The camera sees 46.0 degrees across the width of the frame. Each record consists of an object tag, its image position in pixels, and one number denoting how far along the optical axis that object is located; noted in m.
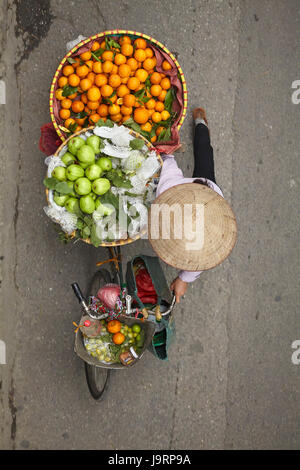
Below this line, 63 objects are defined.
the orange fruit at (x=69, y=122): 2.11
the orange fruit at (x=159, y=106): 2.19
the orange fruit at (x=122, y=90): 2.06
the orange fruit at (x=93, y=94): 2.02
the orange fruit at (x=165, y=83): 2.18
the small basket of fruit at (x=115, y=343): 2.13
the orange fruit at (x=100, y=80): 2.04
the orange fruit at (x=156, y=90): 2.15
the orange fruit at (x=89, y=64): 2.08
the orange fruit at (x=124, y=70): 2.03
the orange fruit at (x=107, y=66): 2.04
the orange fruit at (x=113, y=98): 2.07
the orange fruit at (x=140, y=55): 2.07
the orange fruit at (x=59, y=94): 2.09
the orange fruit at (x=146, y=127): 2.13
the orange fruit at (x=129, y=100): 2.04
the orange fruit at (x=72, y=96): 2.10
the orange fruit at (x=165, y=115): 2.21
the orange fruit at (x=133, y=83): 2.06
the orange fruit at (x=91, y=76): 2.08
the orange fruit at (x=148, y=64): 2.11
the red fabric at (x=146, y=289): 2.32
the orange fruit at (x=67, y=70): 2.09
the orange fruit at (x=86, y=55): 2.07
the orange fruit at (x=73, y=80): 2.06
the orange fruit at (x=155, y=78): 2.15
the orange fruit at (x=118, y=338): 2.14
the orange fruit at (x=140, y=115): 2.07
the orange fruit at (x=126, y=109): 2.08
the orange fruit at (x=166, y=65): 2.16
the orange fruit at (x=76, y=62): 2.10
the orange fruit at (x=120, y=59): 2.04
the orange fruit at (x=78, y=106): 2.09
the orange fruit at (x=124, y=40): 2.09
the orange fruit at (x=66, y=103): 2.10
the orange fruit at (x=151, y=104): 2.15
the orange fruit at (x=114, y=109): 2.05
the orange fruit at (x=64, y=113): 2.10
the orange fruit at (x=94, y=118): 2.08
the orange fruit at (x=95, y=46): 2.09
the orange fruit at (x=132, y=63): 2.07
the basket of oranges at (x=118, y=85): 2.06
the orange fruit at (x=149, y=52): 2.12
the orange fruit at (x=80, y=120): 2.12
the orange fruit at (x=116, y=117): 2.10
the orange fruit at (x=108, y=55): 2.06
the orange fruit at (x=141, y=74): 2.10
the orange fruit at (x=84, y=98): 2.10
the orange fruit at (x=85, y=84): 2.04
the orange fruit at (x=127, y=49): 2.06
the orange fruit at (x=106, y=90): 2.03
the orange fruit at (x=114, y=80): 2.03
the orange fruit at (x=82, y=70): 2.05
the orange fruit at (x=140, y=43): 2.10
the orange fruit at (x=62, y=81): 2.10
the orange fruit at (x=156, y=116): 2.17
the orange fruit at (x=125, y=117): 2.12
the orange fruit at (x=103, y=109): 2.09
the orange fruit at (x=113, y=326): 2.15
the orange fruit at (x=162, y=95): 2.19
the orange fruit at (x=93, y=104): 2.07
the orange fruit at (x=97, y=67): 2.06
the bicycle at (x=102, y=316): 2.09
